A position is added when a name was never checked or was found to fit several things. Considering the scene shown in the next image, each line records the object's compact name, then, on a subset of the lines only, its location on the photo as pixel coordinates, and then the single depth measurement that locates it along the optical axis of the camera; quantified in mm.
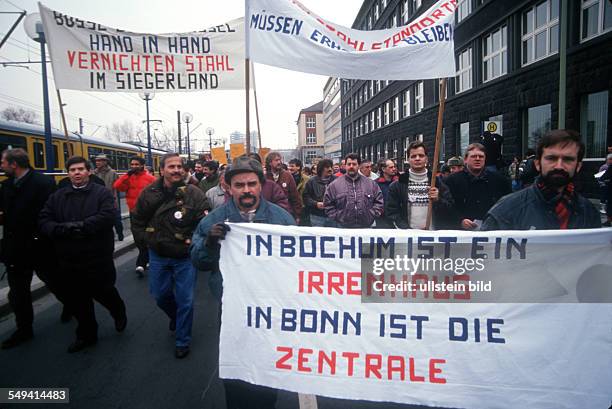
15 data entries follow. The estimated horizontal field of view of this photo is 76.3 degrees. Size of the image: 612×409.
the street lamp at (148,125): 18234
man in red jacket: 6445
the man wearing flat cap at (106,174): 7941
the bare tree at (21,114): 49978
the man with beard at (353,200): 4922
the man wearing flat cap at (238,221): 2414
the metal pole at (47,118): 8523
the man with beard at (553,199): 2209
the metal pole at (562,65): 6776
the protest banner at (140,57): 4344
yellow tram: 12936
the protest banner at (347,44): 3867
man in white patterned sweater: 4383
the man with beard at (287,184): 5980
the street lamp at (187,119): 23534
